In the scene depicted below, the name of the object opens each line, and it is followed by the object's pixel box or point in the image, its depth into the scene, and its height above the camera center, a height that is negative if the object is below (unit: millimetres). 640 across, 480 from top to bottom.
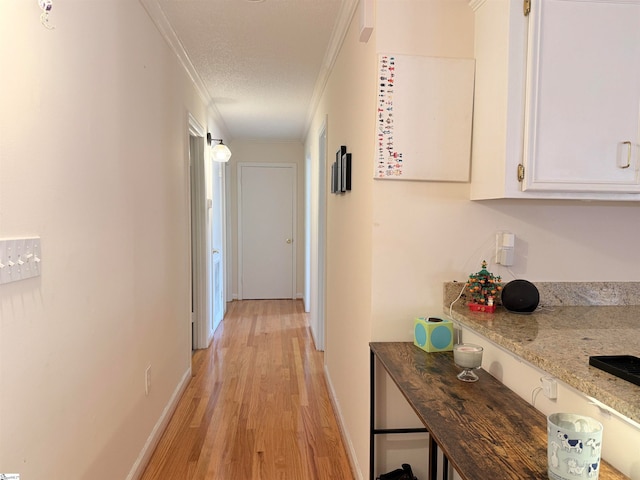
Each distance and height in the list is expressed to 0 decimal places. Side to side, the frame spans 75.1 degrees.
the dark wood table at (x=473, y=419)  901 -544
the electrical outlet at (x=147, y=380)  2127 -875
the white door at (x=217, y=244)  4387 -370
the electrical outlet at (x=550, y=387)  1129 -473
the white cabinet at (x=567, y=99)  1457 +410
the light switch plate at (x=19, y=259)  1024 -128
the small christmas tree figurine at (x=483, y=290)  1616 -301
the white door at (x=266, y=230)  6129 -266
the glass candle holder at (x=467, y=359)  1349 -473
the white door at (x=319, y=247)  3740 -334
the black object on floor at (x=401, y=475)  1669 -1054
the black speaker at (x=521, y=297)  1577 -314
